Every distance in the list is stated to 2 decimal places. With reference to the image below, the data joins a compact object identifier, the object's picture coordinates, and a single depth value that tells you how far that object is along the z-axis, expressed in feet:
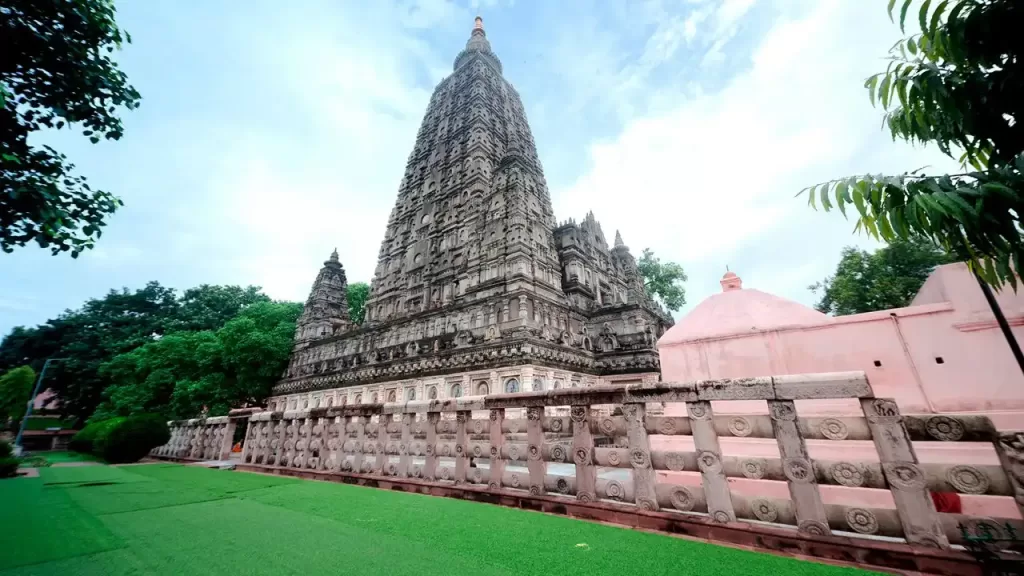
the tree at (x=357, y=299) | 144.04
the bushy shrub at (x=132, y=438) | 43.70
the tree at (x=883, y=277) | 72.49
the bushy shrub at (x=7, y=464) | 29.73
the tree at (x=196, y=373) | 80.02
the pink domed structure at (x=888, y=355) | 16.80
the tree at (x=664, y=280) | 127.54
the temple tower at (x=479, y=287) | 69.87
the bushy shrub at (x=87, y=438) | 59.03
